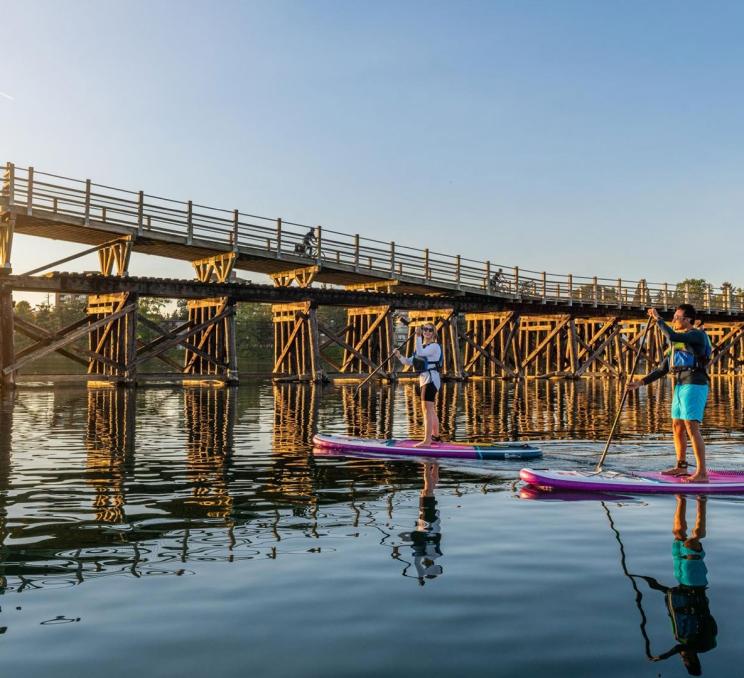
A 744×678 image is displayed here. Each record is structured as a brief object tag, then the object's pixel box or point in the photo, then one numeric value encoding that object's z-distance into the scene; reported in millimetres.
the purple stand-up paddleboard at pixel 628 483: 7746
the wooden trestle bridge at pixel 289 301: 25578
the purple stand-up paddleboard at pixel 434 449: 10172
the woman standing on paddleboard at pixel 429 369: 10984
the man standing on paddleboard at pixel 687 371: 8180
